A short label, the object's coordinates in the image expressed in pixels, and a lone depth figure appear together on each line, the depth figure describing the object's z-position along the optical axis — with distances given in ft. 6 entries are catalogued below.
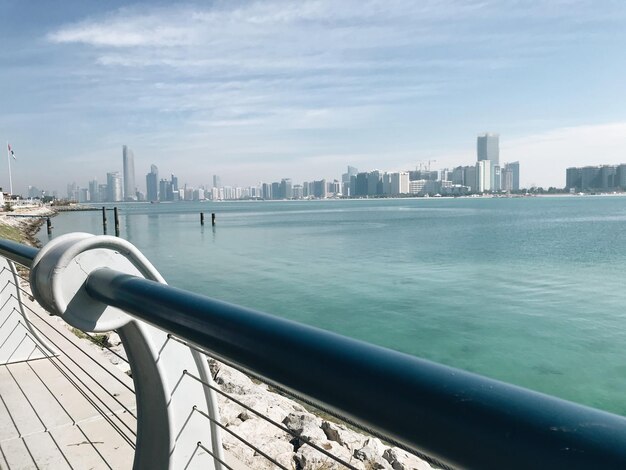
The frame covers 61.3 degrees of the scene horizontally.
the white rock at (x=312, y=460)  14.35
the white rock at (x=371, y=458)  16.61
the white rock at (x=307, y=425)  17.44
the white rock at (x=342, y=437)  18.85
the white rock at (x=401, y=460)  17.28
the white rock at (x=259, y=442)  12.75
